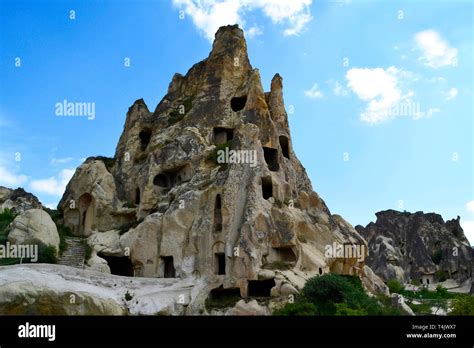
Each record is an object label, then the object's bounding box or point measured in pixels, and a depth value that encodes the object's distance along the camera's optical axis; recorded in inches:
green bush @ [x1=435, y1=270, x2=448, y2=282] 2746.1
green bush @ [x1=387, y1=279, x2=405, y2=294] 2155.6
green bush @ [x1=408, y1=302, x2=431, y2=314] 1501.0
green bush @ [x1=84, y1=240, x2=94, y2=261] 1241.3
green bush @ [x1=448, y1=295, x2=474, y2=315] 1045.8
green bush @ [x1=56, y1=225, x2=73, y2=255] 1243.0
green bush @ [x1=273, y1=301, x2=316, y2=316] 919.5
